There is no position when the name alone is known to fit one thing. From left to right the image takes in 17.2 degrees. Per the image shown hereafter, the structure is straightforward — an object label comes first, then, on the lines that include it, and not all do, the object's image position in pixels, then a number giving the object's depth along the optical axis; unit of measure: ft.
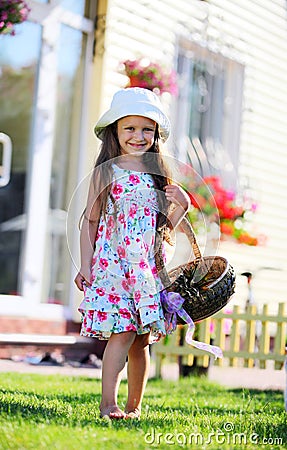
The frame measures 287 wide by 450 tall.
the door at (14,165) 31.30
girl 13.30
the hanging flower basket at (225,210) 28.14
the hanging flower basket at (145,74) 27.07
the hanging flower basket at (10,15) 22.30
